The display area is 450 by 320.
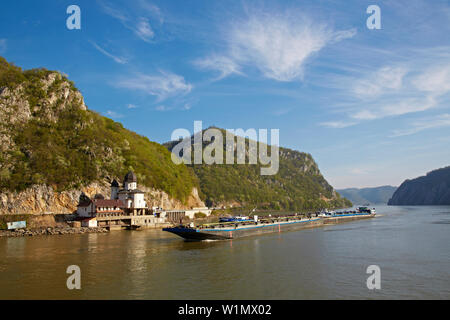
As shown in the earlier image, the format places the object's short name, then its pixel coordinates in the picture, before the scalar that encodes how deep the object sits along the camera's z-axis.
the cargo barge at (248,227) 55.94
